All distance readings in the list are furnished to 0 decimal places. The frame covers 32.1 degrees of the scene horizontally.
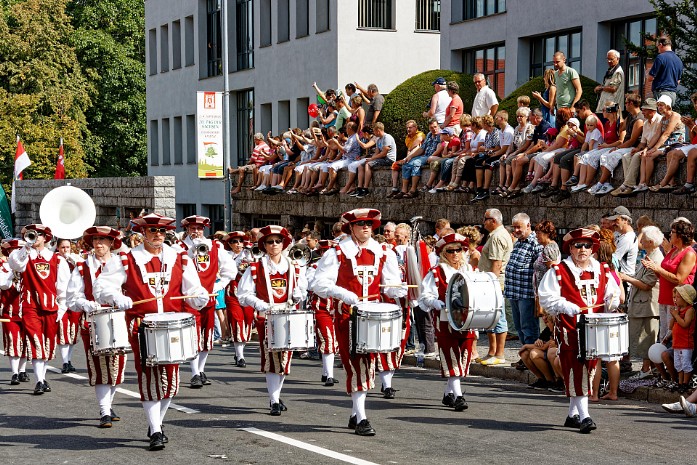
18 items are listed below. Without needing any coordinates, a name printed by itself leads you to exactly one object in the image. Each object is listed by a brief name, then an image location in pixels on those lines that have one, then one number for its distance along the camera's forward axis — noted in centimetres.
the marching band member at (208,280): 1527
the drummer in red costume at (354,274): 1152
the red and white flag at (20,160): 4566
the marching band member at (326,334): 1498
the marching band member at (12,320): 1559
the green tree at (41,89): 5594
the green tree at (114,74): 6078
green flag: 4341
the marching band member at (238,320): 1709
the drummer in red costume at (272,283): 1266
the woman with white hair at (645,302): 1359
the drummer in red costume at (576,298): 1118
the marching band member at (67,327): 1636
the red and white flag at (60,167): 5059
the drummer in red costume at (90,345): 1187
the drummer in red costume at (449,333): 1258
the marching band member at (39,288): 1543
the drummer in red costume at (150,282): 1092
